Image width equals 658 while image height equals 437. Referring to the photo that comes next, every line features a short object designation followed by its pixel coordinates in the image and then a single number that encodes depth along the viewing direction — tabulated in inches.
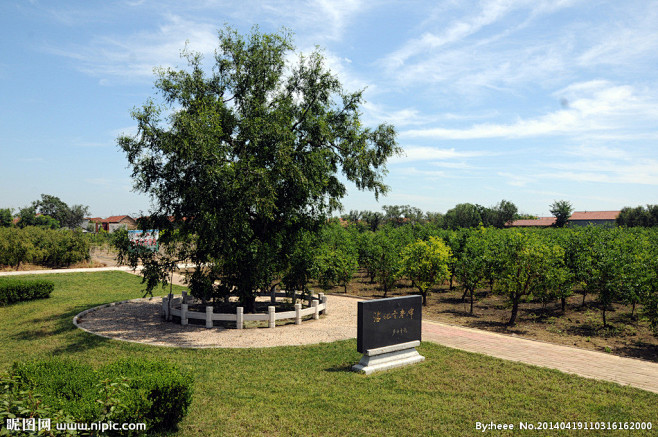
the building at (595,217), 4440.0
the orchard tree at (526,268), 657.6
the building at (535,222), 4120.1
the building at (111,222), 4155.0
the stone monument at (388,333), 419.8
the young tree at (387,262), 964.6
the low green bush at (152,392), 243.4
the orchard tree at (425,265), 849.5
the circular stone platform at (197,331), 531.8
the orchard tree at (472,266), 779.4
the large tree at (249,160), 571.5
